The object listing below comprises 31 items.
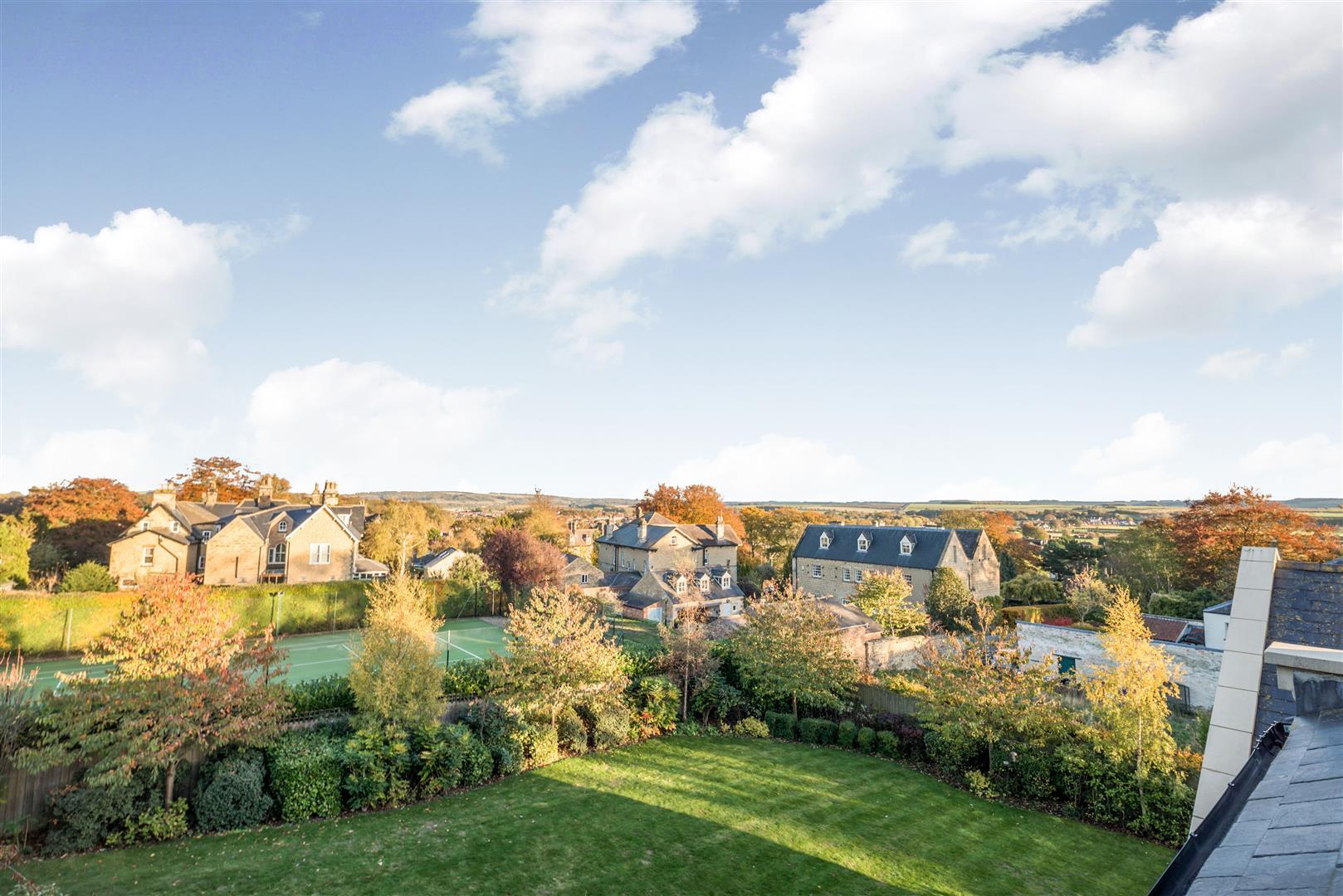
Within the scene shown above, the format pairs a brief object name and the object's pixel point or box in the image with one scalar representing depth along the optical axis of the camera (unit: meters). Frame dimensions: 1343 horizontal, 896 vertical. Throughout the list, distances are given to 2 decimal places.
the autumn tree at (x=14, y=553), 34.34
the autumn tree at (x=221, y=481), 71.26
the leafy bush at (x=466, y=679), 18.47
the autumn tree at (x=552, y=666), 18.48
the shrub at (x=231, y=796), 13.12
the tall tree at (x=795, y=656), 21.39
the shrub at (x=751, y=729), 21.38
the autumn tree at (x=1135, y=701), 14.82
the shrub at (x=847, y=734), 20.36
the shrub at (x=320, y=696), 16.19
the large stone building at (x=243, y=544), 39.06
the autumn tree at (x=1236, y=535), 37.41
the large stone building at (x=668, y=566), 42.41
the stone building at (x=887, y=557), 42.59
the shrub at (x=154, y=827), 12.47
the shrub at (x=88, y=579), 31.05
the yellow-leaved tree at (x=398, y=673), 15.54
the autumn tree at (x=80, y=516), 45.50
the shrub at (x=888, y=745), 19.52
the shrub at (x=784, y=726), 21.30
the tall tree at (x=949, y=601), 36.75
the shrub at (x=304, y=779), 13.70
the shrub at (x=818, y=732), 20.75
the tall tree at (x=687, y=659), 22.11
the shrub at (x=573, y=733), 18.69
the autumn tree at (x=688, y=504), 83.75
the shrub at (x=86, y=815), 12.13
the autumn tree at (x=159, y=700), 12.26
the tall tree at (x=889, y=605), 33.41
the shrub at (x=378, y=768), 14.44
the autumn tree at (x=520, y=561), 40.03
